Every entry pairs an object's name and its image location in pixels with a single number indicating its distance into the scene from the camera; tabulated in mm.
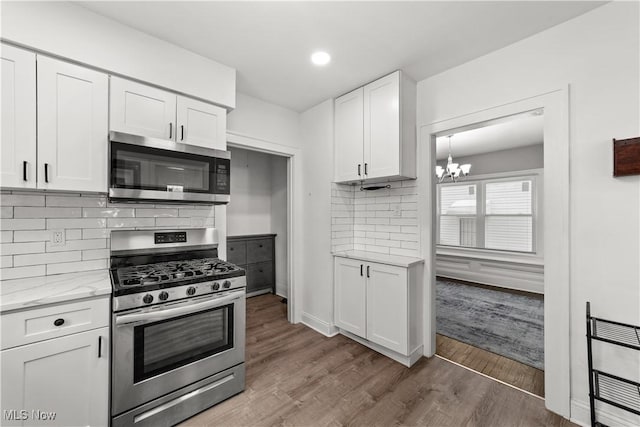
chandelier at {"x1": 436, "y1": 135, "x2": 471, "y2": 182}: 4489
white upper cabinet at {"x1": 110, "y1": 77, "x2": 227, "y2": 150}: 1925
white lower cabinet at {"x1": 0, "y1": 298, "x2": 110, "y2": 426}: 1348
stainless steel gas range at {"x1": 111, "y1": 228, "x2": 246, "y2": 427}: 1620
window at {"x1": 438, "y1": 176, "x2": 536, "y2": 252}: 4945
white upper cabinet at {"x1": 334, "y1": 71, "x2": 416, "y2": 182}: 2516
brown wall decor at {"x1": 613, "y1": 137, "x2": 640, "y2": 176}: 1579
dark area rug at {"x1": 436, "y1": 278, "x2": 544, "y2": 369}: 2791
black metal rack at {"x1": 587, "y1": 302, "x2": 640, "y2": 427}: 1536
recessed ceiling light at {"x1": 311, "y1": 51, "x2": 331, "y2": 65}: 2260
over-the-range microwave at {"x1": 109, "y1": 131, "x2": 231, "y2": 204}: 1835
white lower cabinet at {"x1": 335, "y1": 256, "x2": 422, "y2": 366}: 2467
